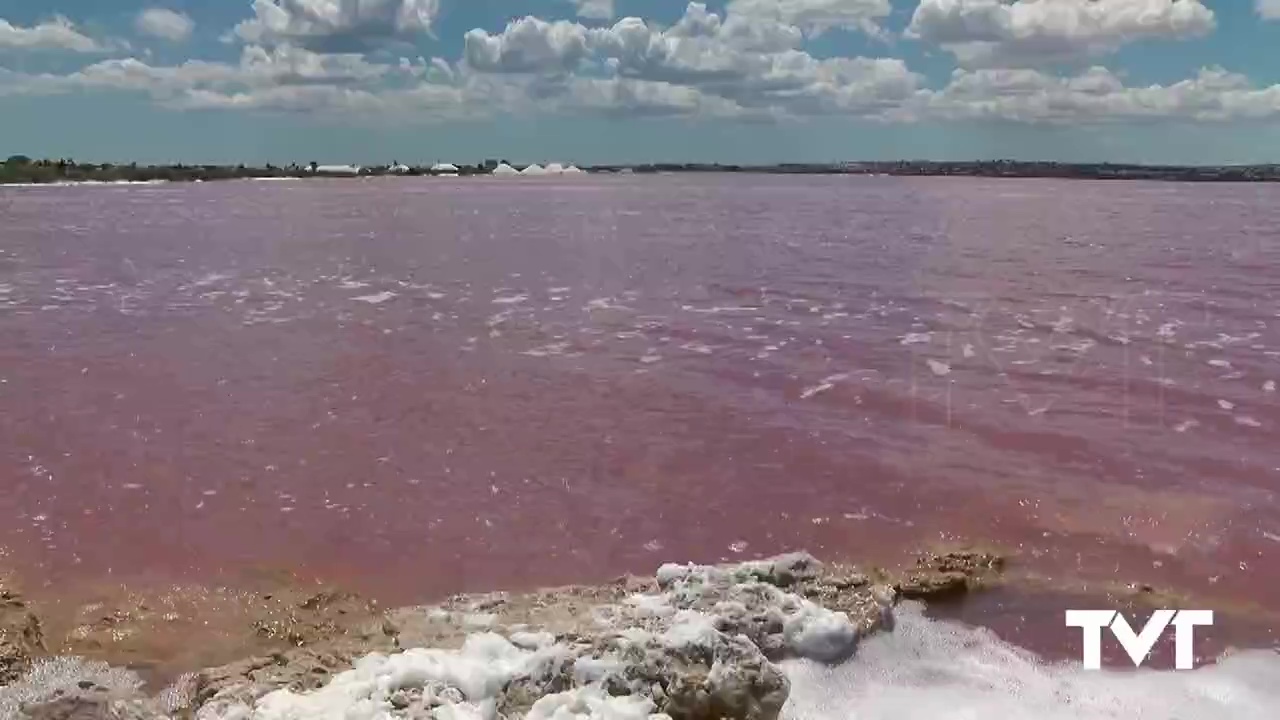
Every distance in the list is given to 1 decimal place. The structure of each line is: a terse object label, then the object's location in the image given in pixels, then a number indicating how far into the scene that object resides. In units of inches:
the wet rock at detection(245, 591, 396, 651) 236.5
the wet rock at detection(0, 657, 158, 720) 191.8
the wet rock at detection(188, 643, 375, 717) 201.8
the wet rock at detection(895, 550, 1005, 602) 270.5
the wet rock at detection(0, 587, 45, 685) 220.4
